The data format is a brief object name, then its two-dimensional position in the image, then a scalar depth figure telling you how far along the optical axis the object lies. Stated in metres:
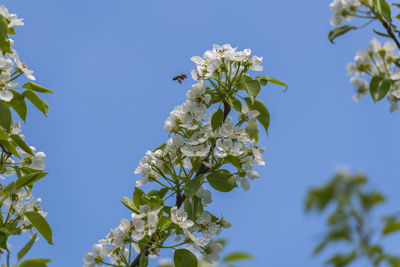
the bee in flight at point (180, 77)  7.94
